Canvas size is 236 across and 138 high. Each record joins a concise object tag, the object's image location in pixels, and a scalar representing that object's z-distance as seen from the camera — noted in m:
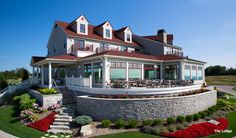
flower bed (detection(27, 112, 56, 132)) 11.14
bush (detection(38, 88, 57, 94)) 15.32
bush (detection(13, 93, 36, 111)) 13.68
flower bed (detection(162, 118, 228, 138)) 10.15
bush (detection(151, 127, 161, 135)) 10.45
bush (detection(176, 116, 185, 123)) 12.12
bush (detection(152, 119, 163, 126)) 11.51
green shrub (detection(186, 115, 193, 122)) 12.46
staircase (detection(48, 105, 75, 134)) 10.91
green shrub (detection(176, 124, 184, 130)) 11.20
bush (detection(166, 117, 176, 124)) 11.71
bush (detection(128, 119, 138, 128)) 11.23
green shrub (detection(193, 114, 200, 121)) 12.93
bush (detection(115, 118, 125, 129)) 11.13
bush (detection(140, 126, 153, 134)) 10.58
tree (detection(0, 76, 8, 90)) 27.69
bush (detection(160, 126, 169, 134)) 10.57
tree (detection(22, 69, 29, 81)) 31.36
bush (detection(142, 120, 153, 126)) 11.46
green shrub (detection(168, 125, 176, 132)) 10.86
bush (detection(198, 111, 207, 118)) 13.66
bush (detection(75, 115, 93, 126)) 11.20
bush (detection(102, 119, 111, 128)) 11.20
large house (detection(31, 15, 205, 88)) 17.84
